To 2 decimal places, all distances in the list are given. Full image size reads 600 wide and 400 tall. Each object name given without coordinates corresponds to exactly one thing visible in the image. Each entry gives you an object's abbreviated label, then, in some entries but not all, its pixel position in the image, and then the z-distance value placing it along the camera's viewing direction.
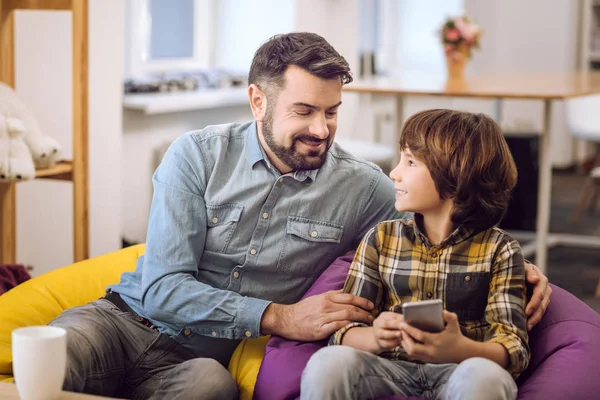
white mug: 1.42
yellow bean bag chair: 2.04
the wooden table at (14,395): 1.55
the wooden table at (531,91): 4.04
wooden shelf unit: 2.84
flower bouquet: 4.73
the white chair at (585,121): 5.59
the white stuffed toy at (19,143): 2.61
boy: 1.78
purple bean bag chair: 1.79
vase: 4.84
